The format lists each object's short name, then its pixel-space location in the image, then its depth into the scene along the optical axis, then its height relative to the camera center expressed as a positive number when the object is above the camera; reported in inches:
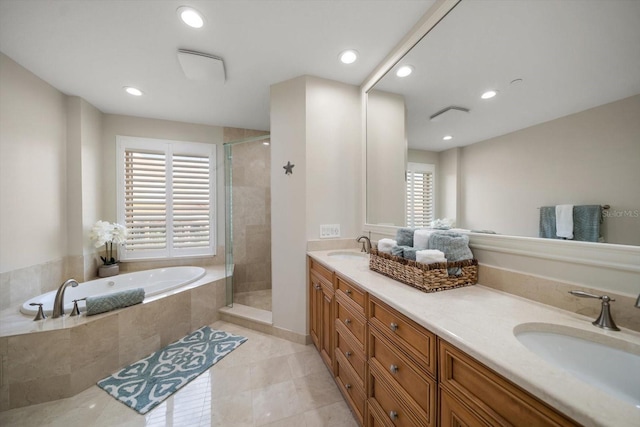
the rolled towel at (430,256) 41.7 -8.7
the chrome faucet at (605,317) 27.3 -13.6
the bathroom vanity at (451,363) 18.4 -17.3
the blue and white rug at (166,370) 60.2 -49.3
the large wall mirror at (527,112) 28.3 +17.1
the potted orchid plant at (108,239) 99.4 -11.7
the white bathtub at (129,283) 77.2 -31.2
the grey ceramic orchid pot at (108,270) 103.2 -26.5
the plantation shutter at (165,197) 115.2 +9.1
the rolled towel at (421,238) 49.3 -6.3
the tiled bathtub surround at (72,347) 56.8 -39.1
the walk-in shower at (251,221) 119.6 -4.9
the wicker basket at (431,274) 40.5 -12.3
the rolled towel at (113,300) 67.2 -27.8
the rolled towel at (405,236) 55.1 -6.4
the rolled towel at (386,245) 53.2 -8.3
